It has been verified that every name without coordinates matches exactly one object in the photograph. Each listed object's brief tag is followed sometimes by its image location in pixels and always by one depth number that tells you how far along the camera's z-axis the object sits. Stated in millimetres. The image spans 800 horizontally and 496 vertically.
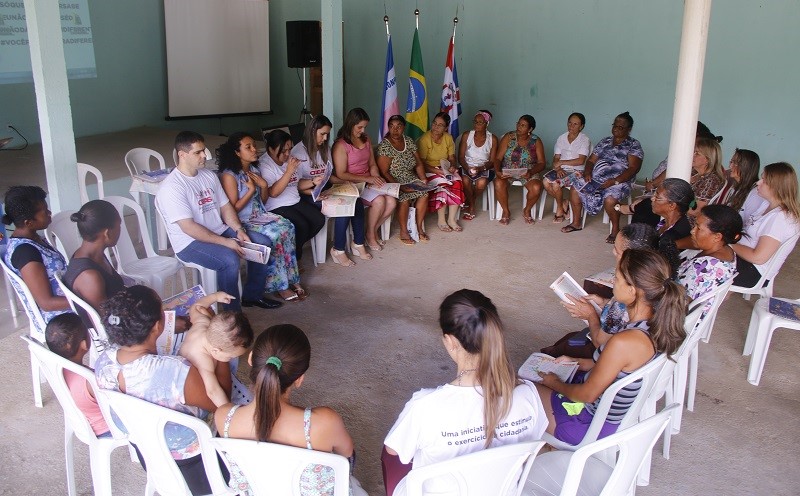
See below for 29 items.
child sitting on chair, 2221
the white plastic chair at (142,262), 3611
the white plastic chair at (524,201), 6195
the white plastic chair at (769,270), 3594
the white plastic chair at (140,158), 5246
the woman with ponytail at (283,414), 1769
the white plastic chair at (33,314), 2914
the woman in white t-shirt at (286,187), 4512
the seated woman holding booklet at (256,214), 4156
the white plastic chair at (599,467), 1718
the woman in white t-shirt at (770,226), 3580
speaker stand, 8746
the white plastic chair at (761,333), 3289
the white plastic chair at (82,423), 2078
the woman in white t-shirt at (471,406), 1841
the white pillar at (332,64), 5273
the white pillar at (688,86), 3818
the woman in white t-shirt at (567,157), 5988
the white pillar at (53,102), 3572
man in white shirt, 3666
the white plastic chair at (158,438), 1851
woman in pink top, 5148
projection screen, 8578
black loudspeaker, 7893
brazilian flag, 6691
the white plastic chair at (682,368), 2475
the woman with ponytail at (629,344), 2197
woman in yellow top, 5758
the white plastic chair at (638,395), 2158
